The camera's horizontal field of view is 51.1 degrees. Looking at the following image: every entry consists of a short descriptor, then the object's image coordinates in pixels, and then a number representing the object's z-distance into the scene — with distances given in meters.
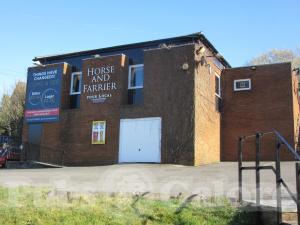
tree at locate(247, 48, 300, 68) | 38.05
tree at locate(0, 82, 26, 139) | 29.44
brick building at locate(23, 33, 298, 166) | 15.76
